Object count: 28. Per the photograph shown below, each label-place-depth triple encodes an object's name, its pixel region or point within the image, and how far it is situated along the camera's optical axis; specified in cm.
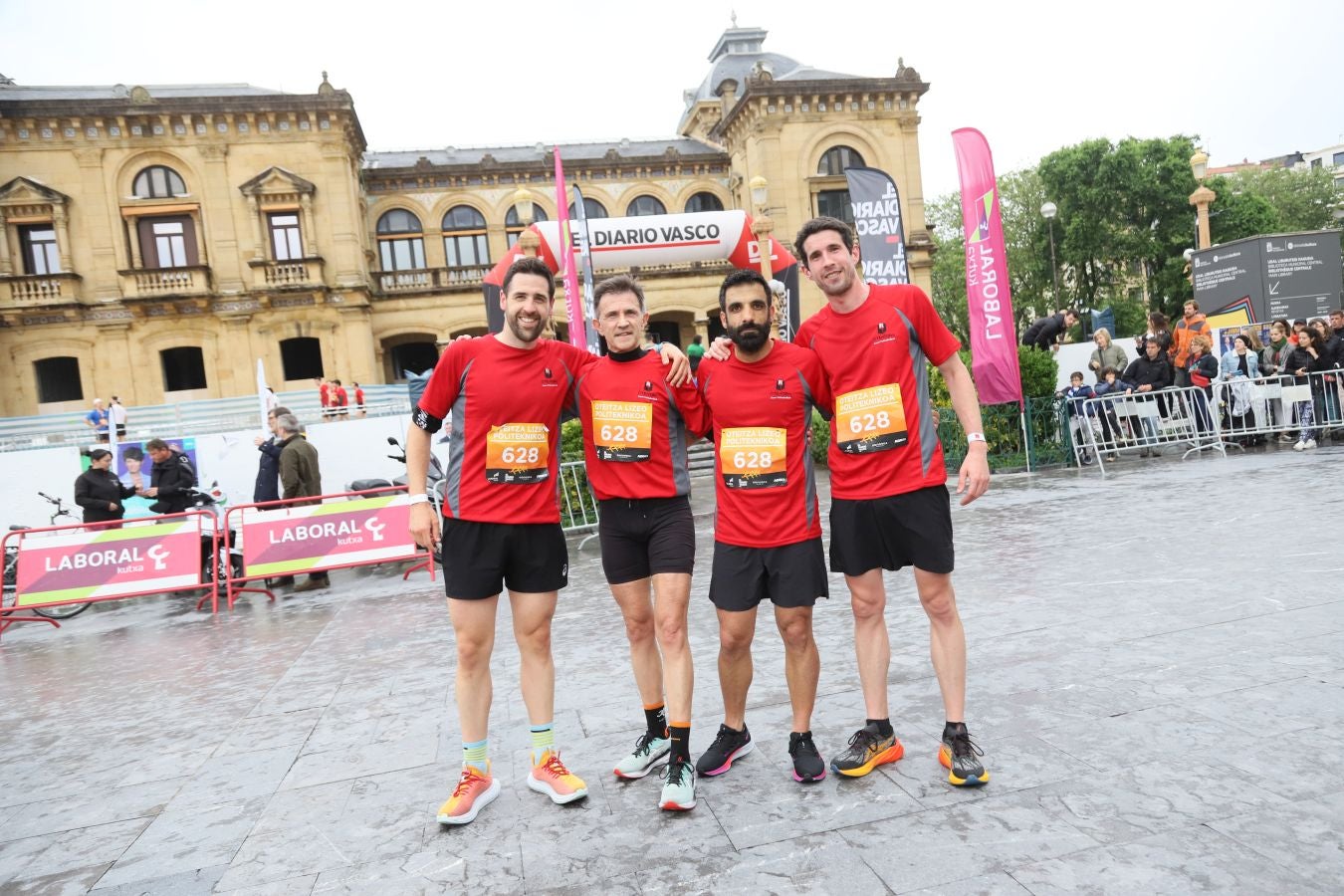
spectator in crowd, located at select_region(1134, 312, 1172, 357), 1324
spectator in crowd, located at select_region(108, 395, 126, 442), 1841
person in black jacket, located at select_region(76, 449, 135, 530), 1016
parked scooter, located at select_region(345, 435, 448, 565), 1148
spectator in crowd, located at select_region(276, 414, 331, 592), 1005
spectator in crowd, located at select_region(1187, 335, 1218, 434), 1258
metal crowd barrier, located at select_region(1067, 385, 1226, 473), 1243
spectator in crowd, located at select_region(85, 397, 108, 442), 1917
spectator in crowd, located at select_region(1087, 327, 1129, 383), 1373
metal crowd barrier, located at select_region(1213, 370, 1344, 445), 1196
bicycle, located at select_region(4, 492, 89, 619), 960
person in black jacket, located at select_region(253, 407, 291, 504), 1041
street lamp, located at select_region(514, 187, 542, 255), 1305
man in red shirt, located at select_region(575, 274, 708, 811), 347
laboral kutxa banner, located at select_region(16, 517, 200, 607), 886
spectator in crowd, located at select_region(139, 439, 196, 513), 1015
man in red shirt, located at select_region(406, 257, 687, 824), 347
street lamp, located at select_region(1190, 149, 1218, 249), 1809
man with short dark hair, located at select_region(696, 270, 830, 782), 338
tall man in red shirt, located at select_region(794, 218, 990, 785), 336
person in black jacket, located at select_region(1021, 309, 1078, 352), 1317
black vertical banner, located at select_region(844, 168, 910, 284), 1395
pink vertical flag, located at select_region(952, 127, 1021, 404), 1142
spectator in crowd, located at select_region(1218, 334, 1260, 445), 1249
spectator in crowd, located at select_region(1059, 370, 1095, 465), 1270
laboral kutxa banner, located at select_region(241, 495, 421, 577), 922
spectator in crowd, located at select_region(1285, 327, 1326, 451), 1193
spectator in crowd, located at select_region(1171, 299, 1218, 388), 1304
